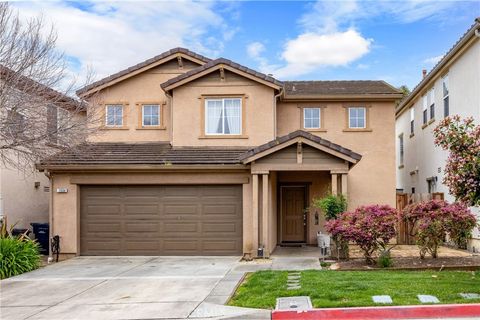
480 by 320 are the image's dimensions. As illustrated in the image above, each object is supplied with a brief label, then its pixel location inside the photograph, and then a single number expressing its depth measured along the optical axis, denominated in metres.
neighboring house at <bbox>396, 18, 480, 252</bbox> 15.20
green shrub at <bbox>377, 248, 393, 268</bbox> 12.43
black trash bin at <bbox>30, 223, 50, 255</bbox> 17.17
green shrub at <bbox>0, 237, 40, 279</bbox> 13.45
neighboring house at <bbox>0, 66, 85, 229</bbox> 13.71
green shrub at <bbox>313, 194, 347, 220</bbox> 14.59
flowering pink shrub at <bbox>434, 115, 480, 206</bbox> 9.09
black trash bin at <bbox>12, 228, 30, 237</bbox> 17.33
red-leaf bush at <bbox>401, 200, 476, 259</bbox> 13.07
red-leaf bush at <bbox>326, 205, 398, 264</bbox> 12.73
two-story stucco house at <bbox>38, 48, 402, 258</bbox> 16.02
